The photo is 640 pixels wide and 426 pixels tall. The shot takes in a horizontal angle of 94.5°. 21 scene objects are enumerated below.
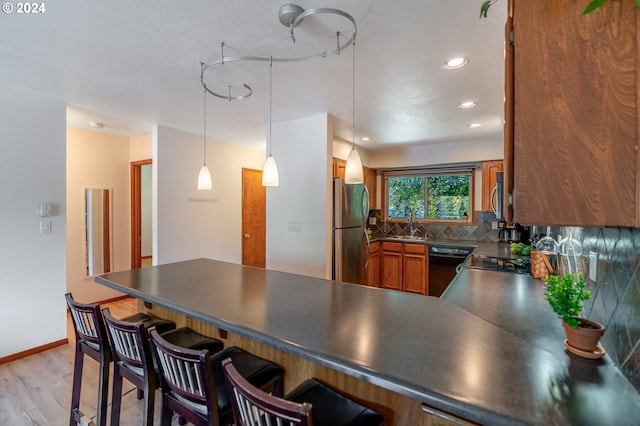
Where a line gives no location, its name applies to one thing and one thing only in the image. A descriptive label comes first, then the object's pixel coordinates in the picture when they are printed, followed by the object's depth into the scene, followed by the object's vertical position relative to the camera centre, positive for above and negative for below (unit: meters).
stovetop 2.48 -0.51
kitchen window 4.84 +0.23
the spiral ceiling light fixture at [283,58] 1.52 +1.01
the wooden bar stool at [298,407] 0.81 -0.68
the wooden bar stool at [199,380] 1.09 -0.73
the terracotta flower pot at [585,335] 0.99 -0.43
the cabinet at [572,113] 0.74 +0.26
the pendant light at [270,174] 2.38 +0.27
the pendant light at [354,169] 2.12 +0.28
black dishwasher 4.25 -0.83
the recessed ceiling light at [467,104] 2.91 +1.04
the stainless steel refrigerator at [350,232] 3.41 -0.30
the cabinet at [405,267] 4.50 -0.93
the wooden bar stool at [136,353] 1.34 -0.72
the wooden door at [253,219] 4.92 -0.20
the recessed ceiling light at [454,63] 2.10 +1.05
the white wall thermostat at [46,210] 2.82 -0.03
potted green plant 0.99 -0.40
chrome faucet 5.16 -0.36
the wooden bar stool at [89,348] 1.55 -0.79
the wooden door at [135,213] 4.45 -0.09
